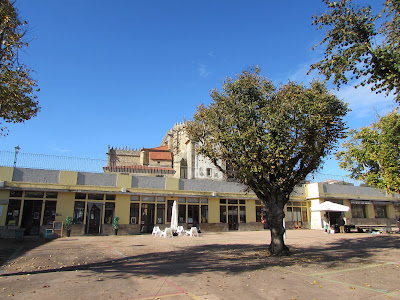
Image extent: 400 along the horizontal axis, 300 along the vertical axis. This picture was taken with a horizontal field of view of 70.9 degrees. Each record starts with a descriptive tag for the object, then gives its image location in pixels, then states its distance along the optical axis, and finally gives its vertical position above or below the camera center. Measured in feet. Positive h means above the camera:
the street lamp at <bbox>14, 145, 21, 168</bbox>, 68.08 +15.30
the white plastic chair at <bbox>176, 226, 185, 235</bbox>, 68.69 -4.02
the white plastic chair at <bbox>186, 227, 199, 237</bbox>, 67.73 -4.40
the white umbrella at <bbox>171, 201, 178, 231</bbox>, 67.36 -1.56
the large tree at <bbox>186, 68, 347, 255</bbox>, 35.45 +10.35
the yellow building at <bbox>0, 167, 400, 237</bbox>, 66.23 +3.07
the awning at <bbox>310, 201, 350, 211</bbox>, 76.98 +1.77
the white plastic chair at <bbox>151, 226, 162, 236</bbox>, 68.33 -4.32
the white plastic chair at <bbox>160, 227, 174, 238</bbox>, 63.14 -4.13
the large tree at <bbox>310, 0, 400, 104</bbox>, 25.16 +15.31
